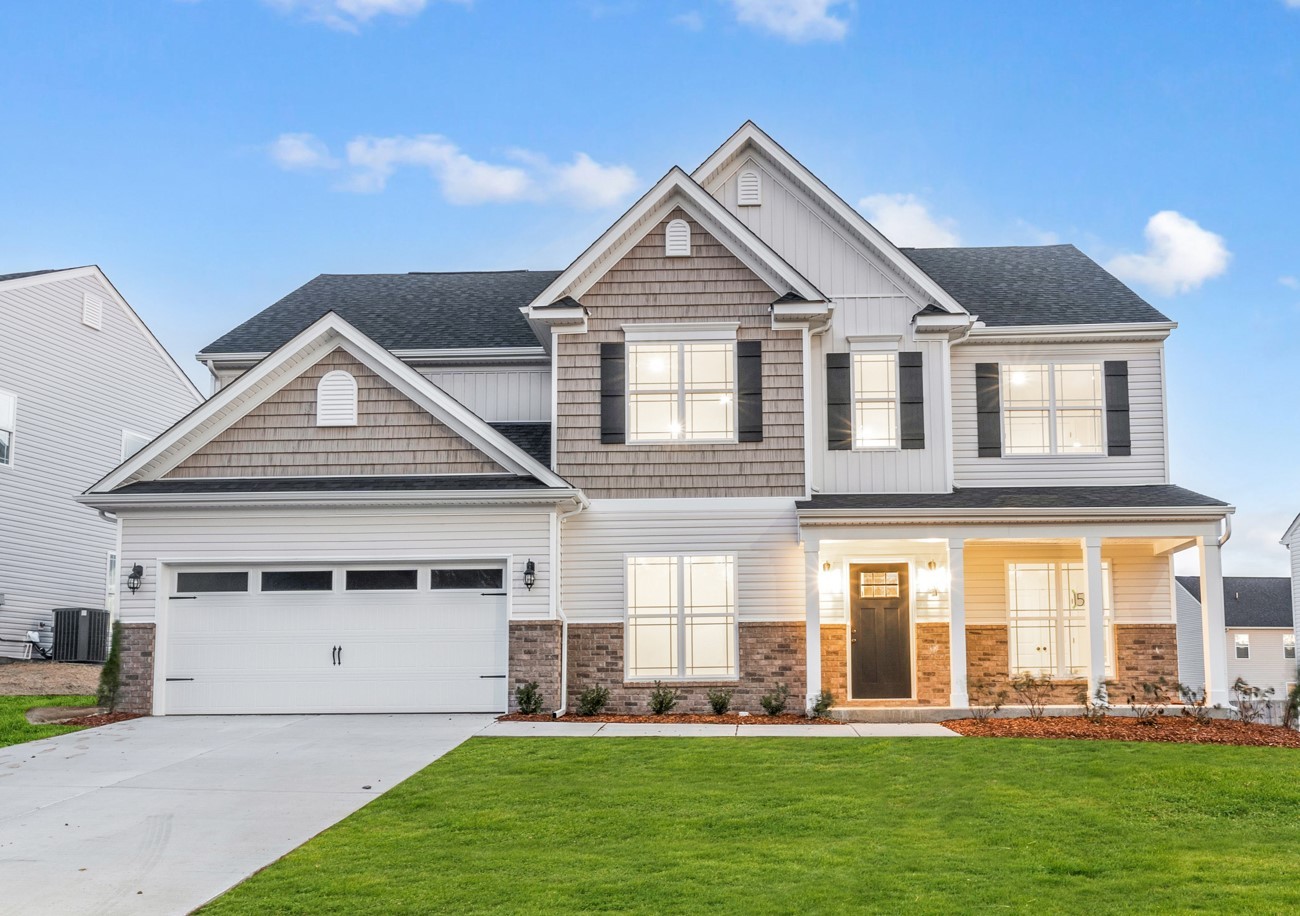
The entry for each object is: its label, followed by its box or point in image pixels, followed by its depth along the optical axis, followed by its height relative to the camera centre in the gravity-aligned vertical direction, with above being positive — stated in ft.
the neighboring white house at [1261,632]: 157.69 -5.09
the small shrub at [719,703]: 53.47 -4.85
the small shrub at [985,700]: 50.31 -4.66
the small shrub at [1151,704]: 49.20 -4.79
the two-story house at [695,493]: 52.54 +4.57
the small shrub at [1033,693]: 51.46 -4.46
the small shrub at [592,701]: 52.75 -4.71
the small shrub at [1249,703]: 49.42 -4.66
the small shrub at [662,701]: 52.80 -4.73
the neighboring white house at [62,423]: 76.64 +11.86
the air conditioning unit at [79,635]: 78.18 -2.69
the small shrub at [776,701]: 53.21 -4.78
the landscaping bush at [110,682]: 52.03 -3.81
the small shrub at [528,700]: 51.16 -4.53
